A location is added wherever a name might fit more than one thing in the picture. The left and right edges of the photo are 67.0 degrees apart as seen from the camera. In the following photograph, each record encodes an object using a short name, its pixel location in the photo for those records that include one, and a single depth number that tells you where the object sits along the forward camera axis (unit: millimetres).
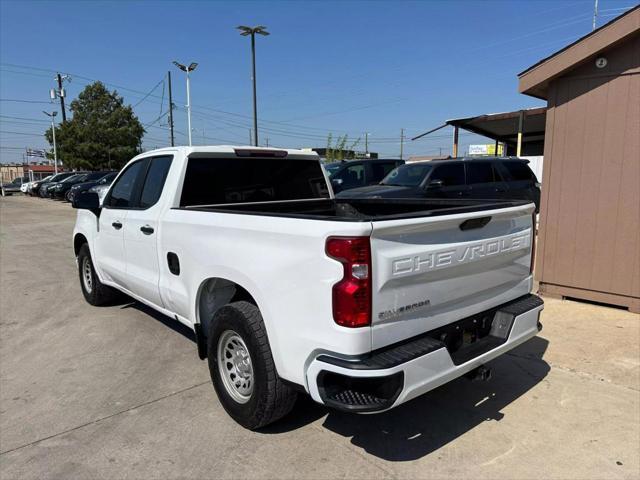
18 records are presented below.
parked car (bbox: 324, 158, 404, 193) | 14812
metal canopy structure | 15109
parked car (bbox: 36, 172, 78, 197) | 34666
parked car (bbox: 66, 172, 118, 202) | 24328
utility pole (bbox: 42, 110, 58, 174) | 45375
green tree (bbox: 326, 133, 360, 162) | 40153
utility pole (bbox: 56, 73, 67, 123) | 45469
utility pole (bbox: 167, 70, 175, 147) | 34491
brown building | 5535
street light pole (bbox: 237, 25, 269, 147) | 21564
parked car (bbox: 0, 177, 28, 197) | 43000
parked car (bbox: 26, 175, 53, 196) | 36728
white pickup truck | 2486
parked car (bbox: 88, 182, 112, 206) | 20728
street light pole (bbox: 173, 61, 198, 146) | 27953
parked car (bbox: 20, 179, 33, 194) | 40462
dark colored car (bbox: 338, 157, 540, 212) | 10500
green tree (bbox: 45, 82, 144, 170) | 44219
